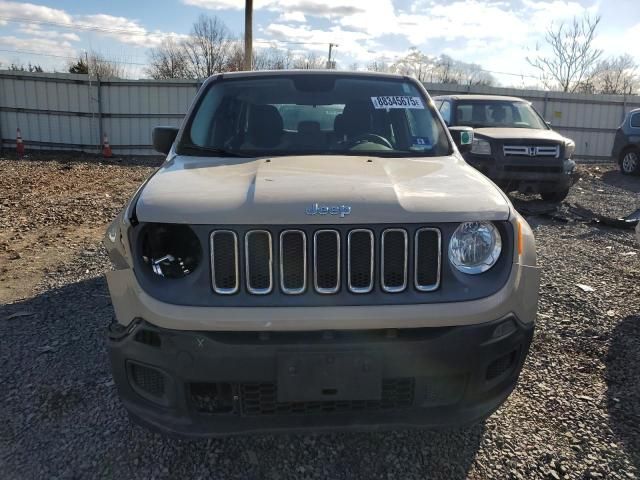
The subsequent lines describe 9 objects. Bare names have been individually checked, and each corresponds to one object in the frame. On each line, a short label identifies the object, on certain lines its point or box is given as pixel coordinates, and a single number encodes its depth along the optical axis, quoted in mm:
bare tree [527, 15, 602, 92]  37494
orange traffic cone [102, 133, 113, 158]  16422
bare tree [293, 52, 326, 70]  38756
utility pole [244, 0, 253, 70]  18328
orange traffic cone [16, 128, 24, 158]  16312
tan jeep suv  2148
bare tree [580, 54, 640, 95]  39000
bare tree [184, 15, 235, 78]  41281
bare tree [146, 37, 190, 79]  42250
